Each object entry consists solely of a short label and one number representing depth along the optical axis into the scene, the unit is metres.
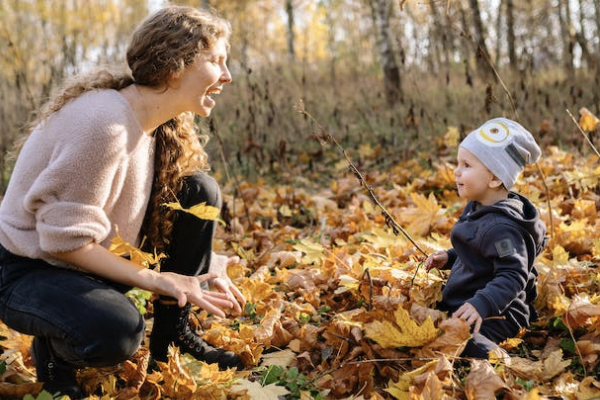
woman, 1.61
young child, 1.71
